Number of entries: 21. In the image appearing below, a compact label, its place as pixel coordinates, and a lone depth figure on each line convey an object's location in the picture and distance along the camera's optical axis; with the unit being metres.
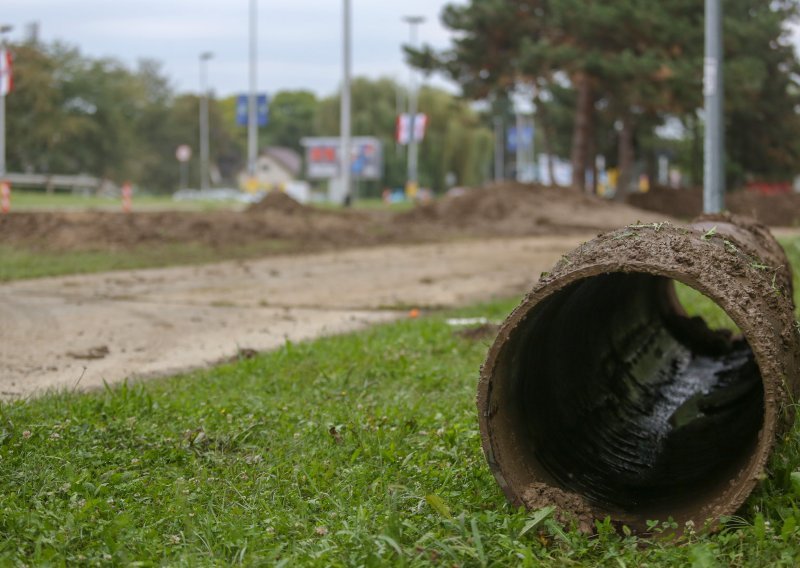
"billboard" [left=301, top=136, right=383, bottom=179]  72.31
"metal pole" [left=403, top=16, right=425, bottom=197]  64.62
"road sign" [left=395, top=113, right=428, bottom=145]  56.34
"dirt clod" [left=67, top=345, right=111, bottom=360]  7.66
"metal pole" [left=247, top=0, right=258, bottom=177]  49.64
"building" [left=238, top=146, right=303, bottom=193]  116.75
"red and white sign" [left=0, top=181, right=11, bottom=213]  25.03
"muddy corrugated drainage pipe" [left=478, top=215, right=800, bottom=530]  4.17
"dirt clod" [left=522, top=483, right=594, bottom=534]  4.18
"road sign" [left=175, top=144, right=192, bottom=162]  68.52
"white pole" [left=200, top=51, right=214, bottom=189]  77.84
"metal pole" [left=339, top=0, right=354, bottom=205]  33.16
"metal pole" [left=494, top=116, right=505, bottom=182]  96.75
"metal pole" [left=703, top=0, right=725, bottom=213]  14.79
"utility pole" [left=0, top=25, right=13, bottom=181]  38.37
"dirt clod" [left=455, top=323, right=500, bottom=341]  8.52
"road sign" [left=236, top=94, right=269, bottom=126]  51.06
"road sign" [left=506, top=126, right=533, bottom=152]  68.38
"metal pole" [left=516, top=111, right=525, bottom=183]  69.21
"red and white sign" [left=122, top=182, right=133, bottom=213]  32.92
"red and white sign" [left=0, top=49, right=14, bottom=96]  32.56
